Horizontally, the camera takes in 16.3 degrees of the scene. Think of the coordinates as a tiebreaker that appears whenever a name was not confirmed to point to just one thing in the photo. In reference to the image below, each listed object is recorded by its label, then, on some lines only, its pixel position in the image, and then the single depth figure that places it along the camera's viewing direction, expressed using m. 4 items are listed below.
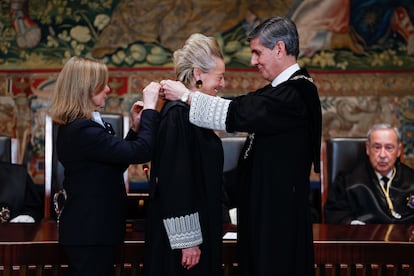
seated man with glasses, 9.87
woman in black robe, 6.11
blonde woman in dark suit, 6.11
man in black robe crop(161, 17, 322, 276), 6.30
